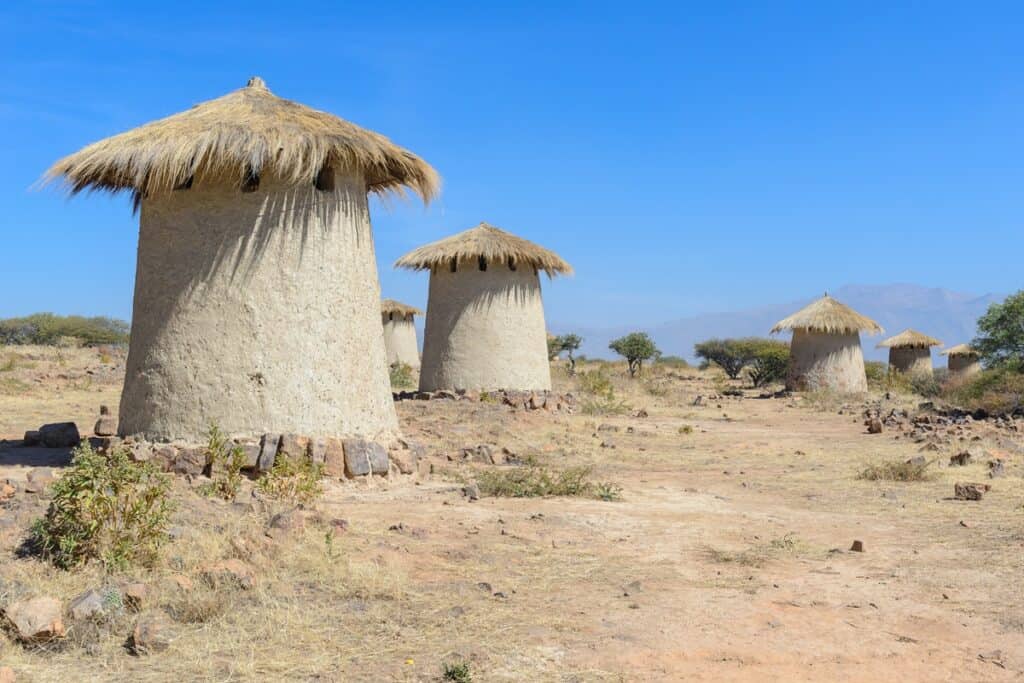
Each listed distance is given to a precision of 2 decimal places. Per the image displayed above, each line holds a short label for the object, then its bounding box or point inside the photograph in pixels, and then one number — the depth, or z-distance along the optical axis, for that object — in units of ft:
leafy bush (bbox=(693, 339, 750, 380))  110.73
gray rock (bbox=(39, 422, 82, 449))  27.81
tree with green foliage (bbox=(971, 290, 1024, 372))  53.16
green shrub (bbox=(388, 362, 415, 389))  59.57
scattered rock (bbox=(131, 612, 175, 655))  11.97
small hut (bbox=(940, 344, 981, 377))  92.32
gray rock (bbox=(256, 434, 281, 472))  22.40
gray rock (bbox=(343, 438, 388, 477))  23.70
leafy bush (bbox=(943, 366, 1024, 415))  50.06
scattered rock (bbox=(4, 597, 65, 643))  11.84
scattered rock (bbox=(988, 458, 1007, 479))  28.79
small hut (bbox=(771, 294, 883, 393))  69.72
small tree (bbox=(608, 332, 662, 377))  95.45
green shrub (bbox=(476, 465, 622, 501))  24.08
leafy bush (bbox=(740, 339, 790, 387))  88.53
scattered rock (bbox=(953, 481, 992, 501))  24.89
